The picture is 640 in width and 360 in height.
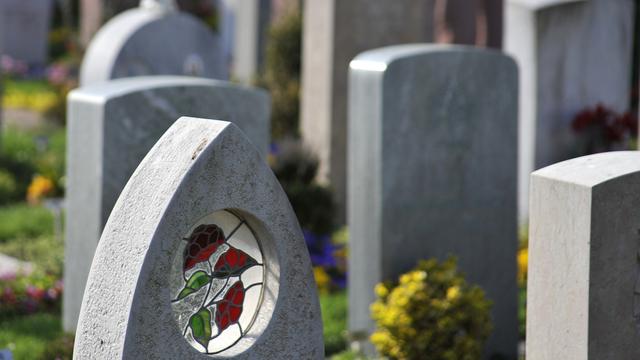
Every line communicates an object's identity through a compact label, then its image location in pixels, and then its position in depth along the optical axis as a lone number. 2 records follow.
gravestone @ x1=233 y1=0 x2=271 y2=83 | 16.14
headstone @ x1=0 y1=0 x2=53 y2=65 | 19.77
